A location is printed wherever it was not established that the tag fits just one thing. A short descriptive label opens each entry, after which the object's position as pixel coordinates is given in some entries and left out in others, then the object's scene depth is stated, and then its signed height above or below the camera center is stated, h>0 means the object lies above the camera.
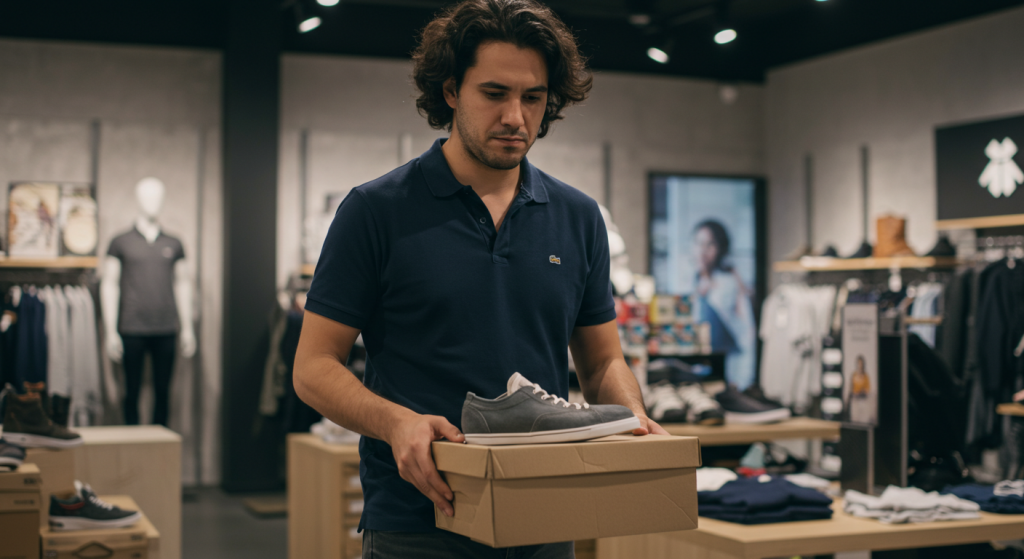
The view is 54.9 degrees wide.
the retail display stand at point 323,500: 4.08 -0.79
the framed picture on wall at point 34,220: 6.94 +0.69
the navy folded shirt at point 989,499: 3.00 -0.55
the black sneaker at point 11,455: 2.96 -0.42
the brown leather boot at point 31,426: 3.34 -0.37
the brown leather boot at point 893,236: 7.50 +0.64
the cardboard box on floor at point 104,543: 3.23 -0.75
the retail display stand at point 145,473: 4.07 -0.64
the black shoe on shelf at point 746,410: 4.61 -0.43
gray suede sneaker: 1.30 -0.14
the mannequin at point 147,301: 7.02 +0.13
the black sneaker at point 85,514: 3.33 -0.67
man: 1.44 +0.06
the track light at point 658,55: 7.15 +1.92
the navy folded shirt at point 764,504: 2.79 -0.53
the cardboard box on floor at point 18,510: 2.89 -0.57
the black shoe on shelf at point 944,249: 7.14 +0.51
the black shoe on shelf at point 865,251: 7.86 +0.54
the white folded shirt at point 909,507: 2.84 -0.55
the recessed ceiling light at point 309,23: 6.39 +1.91
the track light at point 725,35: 6.84 +1.97
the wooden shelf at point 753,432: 4.41 -0.51
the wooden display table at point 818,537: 2.60 -0.60
